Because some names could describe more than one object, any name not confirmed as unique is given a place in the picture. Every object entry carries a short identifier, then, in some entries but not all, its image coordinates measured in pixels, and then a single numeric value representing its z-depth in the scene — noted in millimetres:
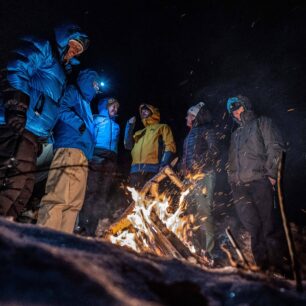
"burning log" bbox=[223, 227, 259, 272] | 1331
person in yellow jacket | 5578
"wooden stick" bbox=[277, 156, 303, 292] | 1100
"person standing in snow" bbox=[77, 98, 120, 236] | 5478
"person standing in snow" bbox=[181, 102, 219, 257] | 4930
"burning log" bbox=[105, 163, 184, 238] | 3206
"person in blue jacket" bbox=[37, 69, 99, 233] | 3301
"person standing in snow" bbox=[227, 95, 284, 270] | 3779
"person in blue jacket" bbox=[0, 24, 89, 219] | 3160
